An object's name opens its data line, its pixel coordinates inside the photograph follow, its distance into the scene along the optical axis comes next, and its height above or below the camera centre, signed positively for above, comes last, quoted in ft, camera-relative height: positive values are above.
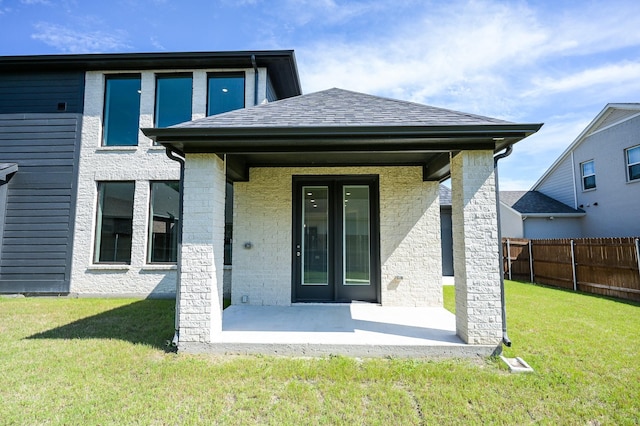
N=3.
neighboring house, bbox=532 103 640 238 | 34.99 +8.66
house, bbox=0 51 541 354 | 12.49 +3.28
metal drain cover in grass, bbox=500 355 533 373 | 10.51 -4.42
